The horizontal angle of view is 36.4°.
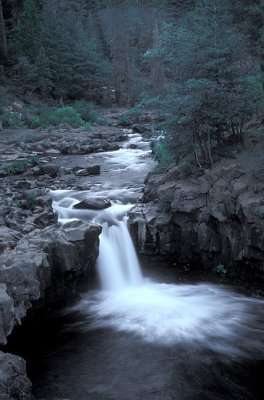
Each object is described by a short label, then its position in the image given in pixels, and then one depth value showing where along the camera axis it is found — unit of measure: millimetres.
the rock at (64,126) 26136
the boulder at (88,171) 16234
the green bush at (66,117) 27545
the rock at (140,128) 27473
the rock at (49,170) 16312
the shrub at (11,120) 25625
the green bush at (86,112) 30984
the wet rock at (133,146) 21812
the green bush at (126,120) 31109
